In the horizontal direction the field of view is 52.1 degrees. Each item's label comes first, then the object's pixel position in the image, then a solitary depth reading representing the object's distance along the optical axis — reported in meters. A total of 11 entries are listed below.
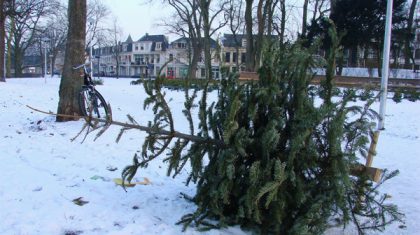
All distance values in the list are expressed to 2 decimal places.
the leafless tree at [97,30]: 49.90
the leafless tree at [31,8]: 25.80
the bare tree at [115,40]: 65.68
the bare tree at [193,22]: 43.94
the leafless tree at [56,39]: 49.24
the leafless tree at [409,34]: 30.06
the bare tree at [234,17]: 46.91
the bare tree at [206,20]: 37.66
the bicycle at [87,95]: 8.49
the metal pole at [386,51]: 9.11
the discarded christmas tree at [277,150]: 3.27
